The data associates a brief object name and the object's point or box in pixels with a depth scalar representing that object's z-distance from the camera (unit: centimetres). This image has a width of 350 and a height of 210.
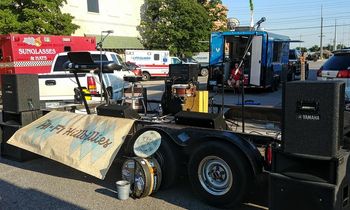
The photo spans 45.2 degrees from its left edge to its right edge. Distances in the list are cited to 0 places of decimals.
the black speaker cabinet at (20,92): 709
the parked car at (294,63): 2369
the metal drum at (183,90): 775
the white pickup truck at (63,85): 1137
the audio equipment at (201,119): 517
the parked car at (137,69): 2597
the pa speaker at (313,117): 355
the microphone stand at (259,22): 566
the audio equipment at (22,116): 711
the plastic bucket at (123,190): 509
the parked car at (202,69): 3353
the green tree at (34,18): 2667
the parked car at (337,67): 904
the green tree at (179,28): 3997
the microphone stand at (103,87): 693
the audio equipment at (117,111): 604
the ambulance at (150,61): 3050
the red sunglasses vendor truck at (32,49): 1694
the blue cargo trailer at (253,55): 1731
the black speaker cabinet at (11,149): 711
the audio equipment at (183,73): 830
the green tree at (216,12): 4616
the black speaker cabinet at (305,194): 364
